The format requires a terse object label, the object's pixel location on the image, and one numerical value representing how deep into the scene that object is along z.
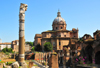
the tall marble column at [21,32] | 14.41
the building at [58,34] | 52.44
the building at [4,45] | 85.09
